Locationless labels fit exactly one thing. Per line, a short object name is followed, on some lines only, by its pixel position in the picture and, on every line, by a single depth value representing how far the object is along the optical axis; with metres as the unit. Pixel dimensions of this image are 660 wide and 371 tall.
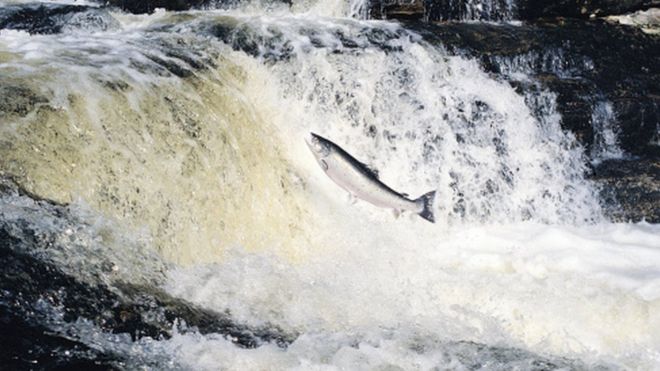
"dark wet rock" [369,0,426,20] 8.97
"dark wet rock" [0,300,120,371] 3.38
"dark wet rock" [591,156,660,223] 7.64
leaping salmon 5.50
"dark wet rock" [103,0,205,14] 9.54
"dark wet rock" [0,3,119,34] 8.31
